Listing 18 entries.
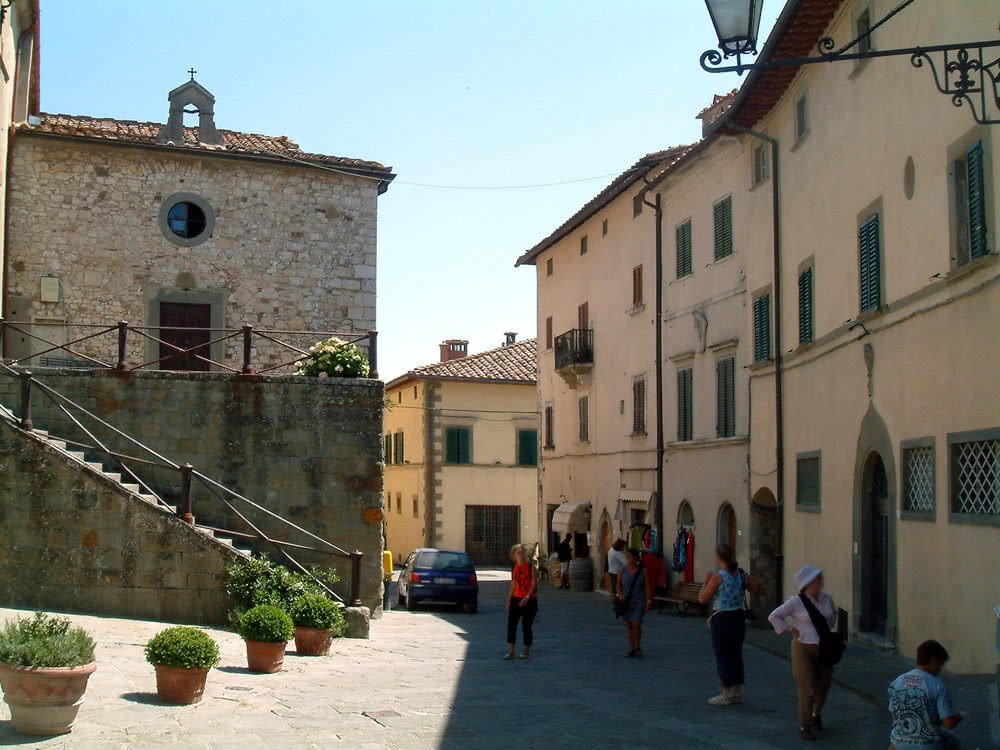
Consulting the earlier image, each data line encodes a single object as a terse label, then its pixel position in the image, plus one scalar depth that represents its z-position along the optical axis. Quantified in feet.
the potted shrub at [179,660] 30.55
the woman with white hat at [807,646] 29.48
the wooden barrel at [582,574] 104.53
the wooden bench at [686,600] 76.79
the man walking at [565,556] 107.65
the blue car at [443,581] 78.28
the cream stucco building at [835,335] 37.83
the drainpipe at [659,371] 87.20
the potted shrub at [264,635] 37.99
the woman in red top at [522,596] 47.01
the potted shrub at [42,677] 25.23
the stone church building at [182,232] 67.46
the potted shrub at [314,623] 43.68
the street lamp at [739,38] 24.23
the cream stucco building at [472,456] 142.31
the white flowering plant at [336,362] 61.11
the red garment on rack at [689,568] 80.74
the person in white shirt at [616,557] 63.87
